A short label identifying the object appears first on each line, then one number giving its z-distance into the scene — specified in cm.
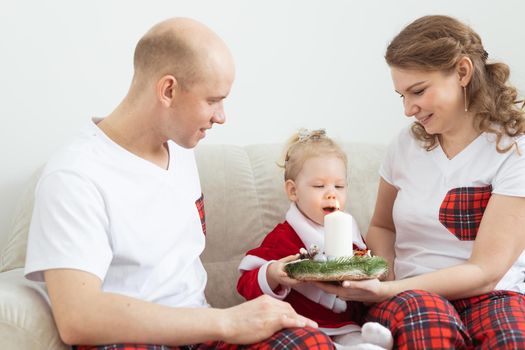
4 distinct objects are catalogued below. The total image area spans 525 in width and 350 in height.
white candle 181
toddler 204
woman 189
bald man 165
